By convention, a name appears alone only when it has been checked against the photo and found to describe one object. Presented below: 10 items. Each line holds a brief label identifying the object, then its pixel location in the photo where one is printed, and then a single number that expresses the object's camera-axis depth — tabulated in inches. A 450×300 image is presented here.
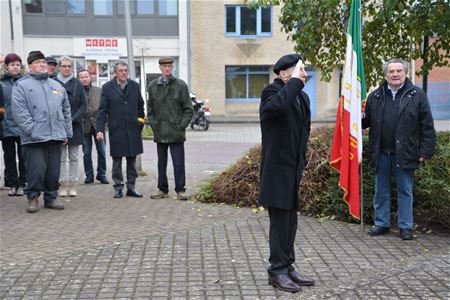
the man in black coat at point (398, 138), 227.9
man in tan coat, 383.2
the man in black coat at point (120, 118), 330.6
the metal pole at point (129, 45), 431.2
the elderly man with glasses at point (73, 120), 338.6
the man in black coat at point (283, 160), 169.0
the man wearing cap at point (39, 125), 281.3
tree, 280.7
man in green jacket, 321.4
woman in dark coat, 319.0
